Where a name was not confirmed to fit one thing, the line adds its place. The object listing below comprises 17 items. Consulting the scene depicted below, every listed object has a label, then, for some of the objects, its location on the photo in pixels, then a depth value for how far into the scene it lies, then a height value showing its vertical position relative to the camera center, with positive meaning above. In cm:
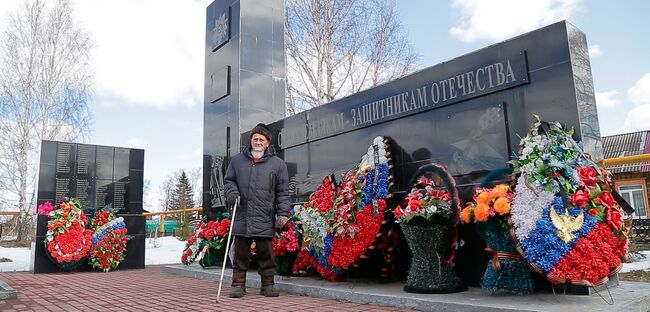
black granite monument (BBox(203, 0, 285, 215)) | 889 +294
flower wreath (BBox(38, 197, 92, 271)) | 836 -3
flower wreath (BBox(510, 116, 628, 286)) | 313 +2
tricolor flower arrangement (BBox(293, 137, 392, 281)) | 470 +10
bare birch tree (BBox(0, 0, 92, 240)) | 1678 +547
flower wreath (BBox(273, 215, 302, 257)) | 562 -14
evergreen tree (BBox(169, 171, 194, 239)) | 5383 +443
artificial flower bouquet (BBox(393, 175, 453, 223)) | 402 +16
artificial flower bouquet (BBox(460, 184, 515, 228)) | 350 +13
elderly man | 478 +24
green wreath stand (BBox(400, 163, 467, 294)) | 405 -24
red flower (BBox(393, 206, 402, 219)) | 419 +12
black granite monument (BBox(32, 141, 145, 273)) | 910 +109
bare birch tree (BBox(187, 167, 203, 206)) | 5120 +372
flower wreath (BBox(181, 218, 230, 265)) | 742 -17
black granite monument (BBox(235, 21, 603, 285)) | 391 +113
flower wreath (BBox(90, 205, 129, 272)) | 870 -12
